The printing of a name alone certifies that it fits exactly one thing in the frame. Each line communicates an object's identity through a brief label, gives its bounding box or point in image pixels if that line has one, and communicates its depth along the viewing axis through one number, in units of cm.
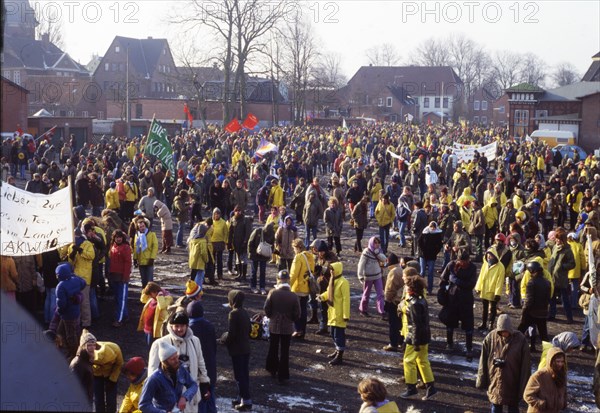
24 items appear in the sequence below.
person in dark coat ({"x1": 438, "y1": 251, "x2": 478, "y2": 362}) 1054
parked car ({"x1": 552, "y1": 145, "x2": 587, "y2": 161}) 4081
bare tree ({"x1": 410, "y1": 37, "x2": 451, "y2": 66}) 12181
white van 5075
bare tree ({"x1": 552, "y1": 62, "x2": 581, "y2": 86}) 13125
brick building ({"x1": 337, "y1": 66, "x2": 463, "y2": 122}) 10124
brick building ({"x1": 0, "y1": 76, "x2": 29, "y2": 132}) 4053
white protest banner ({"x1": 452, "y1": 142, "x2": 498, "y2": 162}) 2973
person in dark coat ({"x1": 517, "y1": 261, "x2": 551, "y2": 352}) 1046
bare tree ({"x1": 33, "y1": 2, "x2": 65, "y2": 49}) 9012
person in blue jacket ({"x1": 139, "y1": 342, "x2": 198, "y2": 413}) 651
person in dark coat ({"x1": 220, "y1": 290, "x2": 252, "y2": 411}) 864
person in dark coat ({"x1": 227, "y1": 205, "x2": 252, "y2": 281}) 1455
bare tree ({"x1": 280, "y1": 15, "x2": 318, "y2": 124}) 6412
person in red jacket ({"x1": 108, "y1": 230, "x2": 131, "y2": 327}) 1155
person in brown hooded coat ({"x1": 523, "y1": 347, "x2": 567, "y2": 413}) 709
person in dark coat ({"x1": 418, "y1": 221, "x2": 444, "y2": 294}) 1385
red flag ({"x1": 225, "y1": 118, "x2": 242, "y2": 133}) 3759
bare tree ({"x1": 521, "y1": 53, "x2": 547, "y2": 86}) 12181
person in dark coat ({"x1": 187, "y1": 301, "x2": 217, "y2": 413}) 801
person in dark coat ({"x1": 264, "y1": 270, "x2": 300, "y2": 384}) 950
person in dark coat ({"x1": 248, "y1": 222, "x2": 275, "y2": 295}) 1372
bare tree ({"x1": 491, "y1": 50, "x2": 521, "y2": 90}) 11756
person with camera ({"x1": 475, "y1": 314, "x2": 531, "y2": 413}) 791
